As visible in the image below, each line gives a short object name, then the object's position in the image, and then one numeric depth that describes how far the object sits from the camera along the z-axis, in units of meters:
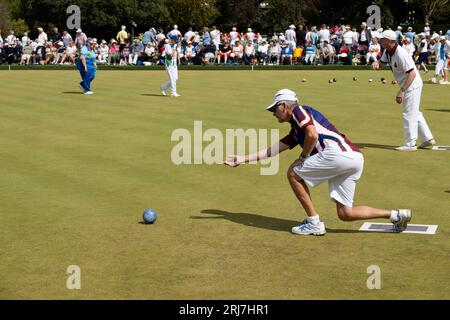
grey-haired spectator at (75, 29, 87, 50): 34.72
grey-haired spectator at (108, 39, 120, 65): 46.72
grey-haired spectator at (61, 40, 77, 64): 45.09
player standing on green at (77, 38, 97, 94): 27.77
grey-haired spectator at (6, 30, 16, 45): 46.25
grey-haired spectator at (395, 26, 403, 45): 40.08
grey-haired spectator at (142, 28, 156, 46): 45.91
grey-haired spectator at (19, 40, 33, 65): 45.59
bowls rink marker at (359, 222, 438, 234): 10.30
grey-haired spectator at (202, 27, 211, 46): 45.38
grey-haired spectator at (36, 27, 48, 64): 46.19
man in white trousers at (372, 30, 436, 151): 16.12
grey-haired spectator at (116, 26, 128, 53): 46.38
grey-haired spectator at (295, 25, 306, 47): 46.94
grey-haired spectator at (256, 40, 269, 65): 45.34
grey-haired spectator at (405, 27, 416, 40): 44.42
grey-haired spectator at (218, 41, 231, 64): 45.75
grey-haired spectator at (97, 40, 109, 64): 46.38
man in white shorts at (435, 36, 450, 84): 32.31
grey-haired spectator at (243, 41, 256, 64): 44.84
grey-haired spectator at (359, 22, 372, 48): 43.73
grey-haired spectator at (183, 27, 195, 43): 44.80
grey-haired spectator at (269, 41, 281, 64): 45.12
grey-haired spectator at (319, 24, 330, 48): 44.97
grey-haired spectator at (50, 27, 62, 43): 48.28
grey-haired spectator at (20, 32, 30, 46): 46.41
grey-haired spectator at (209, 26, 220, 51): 45.62
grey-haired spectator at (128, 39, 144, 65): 45.75
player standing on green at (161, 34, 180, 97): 26.52
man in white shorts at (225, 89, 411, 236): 9.62
